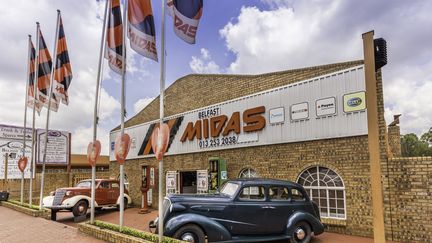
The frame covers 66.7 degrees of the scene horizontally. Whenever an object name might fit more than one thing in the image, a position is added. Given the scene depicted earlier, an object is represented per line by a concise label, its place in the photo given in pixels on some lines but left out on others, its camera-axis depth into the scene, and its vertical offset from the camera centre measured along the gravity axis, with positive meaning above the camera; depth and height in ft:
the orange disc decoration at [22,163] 55.74 -0.26
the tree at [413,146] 150.72 +5.68
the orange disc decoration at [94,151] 33.09 +1.03
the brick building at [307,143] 26.43 +1.77
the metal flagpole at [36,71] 46.50 +13.01
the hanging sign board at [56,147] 80.07 +3.65
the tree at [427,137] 156.97 +9.99
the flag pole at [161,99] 21.97 +4.40
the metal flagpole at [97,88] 32.14 +7.19
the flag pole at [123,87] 28.35 +6.57
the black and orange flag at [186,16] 23.61 +10.39
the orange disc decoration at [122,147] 28.60 +1.21
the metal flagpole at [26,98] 51.49 +10.30
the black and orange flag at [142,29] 25.82 +10.49
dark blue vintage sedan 23.77 -4.11
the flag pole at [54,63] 42.04 +12.66
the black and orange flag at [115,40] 29.96 +11.17
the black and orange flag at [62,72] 41.29 +11.24
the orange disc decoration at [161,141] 22.65 +1.37
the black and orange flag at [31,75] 50.80 +13.37
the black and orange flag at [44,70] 46.24 +12.88
